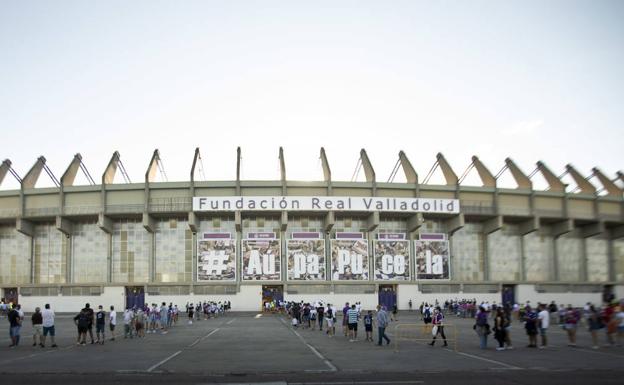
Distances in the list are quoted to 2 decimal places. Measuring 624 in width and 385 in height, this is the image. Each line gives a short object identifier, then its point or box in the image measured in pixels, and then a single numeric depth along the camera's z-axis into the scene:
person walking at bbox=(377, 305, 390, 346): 28.66
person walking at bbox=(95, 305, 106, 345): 30.72
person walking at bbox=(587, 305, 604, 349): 27.90
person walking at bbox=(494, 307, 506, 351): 27.22
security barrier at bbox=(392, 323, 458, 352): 31.20
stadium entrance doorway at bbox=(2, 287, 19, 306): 67.62
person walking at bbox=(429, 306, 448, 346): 28.85
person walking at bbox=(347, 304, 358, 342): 32.06
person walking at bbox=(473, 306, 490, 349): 27.33
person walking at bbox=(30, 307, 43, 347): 29.25
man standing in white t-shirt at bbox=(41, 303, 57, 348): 28.69
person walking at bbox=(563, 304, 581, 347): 28.91
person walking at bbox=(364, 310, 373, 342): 31.28
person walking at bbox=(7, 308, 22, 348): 28.26
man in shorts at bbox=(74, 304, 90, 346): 29.53
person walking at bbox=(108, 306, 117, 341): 32.86
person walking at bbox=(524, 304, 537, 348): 28.08
